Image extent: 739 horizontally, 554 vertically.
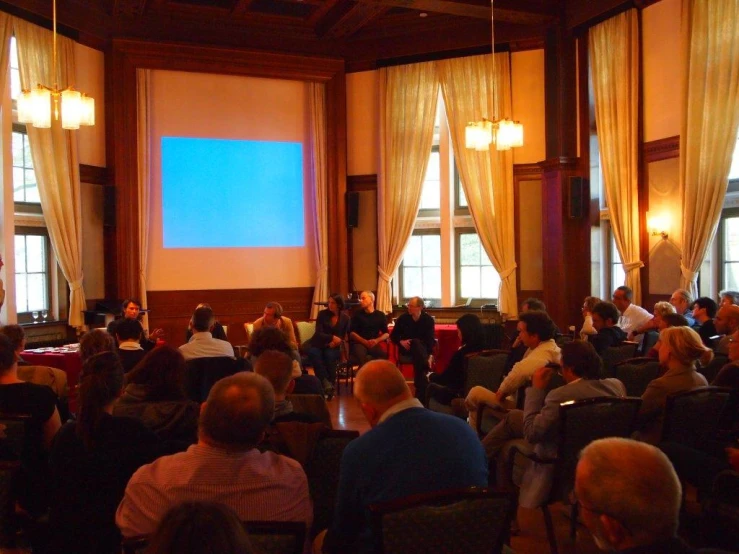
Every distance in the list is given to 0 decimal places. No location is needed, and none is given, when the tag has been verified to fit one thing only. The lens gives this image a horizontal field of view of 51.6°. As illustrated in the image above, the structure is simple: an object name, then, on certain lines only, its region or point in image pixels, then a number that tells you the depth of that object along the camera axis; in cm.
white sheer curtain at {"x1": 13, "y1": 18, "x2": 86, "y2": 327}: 915
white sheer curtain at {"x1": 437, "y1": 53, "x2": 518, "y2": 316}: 1090
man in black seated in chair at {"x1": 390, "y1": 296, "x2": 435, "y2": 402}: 819
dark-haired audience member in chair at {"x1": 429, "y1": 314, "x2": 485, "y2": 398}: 571
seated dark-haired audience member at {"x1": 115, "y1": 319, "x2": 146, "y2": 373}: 512
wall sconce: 911
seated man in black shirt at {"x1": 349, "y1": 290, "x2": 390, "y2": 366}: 865
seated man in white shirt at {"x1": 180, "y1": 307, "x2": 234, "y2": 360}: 561
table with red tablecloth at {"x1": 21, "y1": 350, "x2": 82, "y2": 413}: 720
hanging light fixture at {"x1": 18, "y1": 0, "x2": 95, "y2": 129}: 629
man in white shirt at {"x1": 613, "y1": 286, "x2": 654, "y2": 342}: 804
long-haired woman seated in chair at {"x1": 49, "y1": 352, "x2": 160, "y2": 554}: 275
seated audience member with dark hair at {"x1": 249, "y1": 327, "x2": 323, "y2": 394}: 457
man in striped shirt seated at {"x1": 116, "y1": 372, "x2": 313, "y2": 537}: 227
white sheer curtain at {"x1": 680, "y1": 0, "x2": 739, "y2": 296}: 802
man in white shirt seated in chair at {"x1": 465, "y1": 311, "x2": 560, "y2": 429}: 474
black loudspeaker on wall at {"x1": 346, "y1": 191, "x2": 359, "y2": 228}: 1166
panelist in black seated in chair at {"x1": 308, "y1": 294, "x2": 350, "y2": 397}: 856
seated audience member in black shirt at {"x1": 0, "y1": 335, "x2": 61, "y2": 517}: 341
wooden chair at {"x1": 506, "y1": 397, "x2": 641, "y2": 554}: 365
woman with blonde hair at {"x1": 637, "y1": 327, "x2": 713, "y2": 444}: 404
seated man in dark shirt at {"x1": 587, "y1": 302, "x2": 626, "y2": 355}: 605
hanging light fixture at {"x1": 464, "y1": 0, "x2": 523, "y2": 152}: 897
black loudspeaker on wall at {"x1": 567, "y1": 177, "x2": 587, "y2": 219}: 1009
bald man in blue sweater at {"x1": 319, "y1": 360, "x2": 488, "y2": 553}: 249
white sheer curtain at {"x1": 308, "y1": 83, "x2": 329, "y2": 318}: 1155
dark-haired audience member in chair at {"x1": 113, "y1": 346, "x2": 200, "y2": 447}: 343
